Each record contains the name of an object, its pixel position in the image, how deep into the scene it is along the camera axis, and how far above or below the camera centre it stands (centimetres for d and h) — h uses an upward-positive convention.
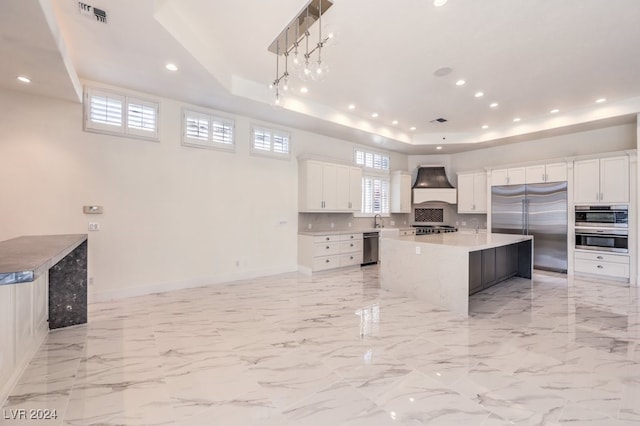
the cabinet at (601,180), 523 +69
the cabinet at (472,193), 733 +61
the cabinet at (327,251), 578 -78
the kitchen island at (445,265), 364 -75
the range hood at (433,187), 794 +80
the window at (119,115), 392 +145
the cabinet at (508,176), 648 +93
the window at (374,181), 742 +91
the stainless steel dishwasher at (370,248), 661 -80
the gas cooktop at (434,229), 800 -41
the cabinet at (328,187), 596 +62
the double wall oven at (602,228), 520 -23
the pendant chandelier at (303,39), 281 +211
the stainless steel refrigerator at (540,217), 592 -4
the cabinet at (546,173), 593 +93
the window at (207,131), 474 +146
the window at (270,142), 551 +147
